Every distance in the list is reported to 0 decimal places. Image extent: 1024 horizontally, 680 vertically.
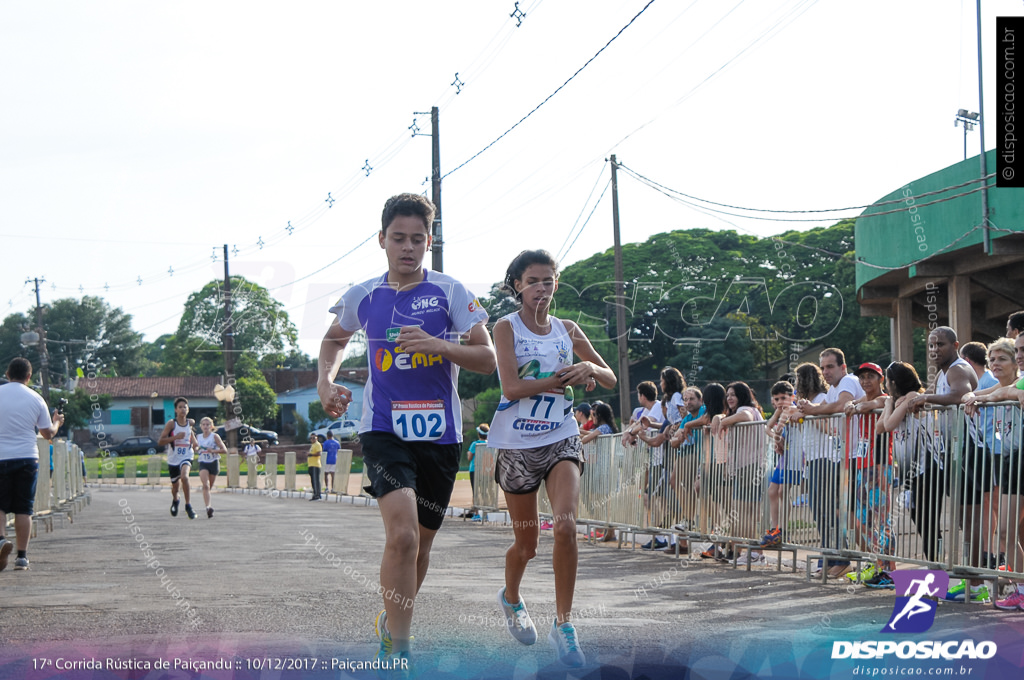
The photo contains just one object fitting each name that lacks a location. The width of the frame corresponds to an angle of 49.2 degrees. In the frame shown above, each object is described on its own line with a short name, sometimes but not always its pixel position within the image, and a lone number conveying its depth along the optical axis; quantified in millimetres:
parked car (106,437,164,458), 73875
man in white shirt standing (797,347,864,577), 9328
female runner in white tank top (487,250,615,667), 5309
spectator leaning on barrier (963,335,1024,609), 7176
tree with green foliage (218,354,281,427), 65562
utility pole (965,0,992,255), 21225
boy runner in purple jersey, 4453
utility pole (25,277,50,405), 51406
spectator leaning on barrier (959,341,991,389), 9016
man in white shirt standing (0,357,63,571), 10047
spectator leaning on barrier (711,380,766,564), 10742
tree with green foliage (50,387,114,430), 64312
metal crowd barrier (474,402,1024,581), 7504
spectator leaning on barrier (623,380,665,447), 14047
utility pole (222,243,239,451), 46594
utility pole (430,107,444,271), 24703
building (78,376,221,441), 84562
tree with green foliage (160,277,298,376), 59500
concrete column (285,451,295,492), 33344
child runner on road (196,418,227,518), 19203
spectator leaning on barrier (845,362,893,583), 8648
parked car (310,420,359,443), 61906
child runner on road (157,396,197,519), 18234
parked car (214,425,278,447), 68625
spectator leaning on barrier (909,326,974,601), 7824
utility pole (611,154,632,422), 27625
